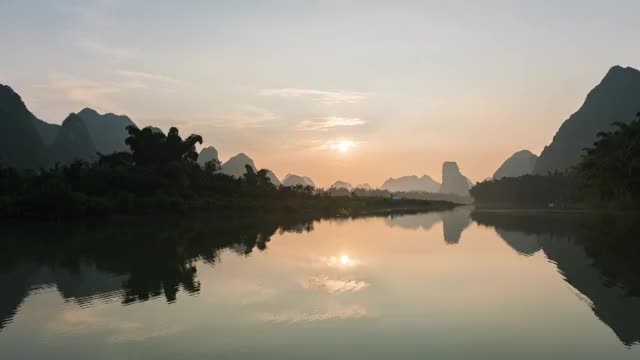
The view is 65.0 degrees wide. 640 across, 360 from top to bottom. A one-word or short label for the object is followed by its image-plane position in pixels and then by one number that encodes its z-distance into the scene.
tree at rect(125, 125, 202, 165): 76.38
